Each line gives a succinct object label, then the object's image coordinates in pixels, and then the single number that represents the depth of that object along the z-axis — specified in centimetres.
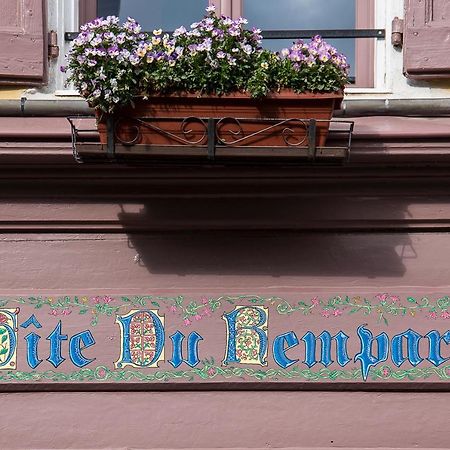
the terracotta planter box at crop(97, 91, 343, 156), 361
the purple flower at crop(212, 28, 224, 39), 364
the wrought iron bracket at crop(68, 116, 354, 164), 359
